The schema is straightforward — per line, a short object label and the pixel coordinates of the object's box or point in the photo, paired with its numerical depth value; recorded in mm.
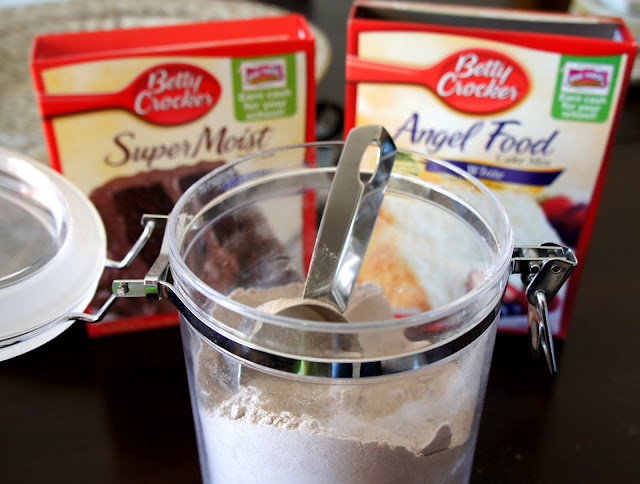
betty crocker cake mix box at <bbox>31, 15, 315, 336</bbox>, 487
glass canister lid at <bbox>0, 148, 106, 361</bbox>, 345
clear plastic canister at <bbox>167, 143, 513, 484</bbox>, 314
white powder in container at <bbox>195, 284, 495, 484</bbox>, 342
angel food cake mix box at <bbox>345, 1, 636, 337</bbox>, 475
